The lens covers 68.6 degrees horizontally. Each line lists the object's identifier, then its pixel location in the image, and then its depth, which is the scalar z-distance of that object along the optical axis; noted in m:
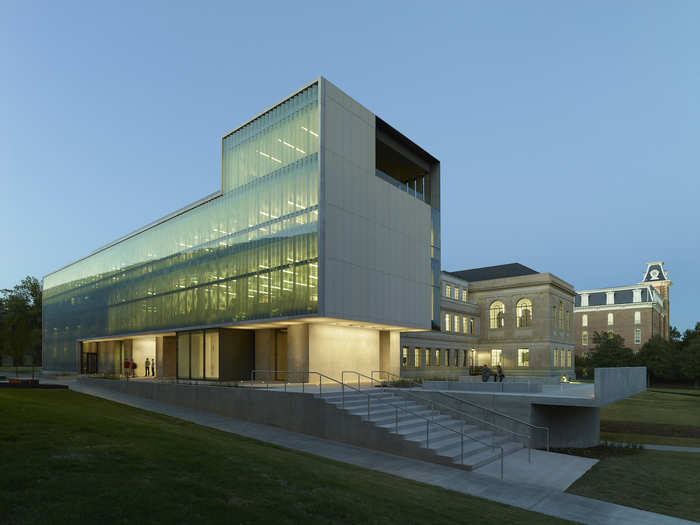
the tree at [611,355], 81.69
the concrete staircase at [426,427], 18.42
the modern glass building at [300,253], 29.92
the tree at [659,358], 80.06
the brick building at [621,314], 105.06
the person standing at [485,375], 34.31
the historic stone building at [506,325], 60.12
